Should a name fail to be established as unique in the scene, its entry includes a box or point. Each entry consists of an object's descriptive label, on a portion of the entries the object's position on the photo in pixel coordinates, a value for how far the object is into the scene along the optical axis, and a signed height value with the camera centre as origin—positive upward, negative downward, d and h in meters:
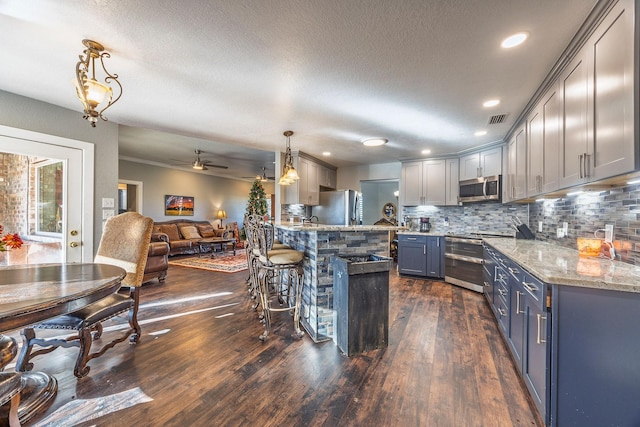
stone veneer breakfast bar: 2.48 -0.41
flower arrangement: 1.58 -0.20
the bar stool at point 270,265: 2.53 -0.52
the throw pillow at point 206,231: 7.82 -0.57
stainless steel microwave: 4.12 +0.41
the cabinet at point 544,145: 2.16 +0.64
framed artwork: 7.67 +0.19
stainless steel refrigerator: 5.70 +0.11
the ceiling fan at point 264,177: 8.16 +1.24
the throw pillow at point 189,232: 7.32 -0.57
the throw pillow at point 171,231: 6.90 -0.51
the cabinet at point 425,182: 5.10 +0.63
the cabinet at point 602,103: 1.31 +0.65
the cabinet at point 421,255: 4.58 -0.75
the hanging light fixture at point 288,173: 3.84 +0.57
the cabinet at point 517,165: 3.04 +0.62
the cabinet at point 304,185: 5.16 +0.56
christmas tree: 7.50 +0.34
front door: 2.80 +0.20
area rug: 5.47 -1.16
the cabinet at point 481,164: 4.25 +0.86
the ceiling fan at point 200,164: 5.97 +1.28
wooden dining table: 1.16 -0.42
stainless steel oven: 3.92 -0.75
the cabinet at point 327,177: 5.89 +0.83
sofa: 6.79 -0.61
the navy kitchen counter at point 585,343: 1.20 -0.63
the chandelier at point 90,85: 1.94 +0.95
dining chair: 1.84 -0.73
